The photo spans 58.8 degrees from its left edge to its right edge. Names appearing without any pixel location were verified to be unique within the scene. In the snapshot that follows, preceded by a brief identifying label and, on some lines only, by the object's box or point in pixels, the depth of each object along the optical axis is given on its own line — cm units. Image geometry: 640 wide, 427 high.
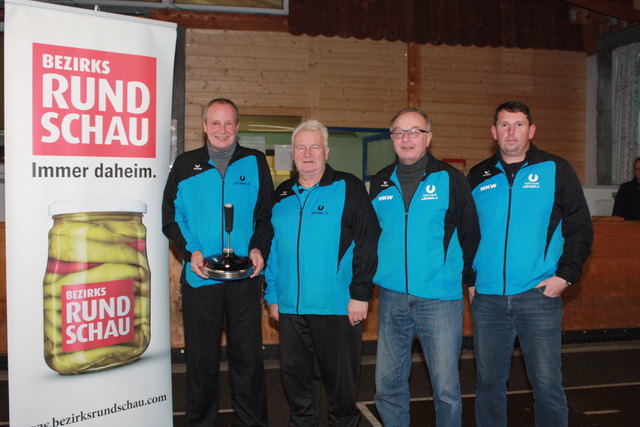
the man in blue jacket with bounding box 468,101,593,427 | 257
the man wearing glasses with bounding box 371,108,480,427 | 254
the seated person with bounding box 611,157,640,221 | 624
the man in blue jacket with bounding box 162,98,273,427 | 282
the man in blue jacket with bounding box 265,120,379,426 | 264
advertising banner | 239
